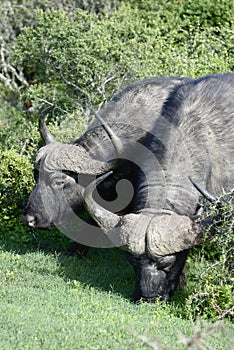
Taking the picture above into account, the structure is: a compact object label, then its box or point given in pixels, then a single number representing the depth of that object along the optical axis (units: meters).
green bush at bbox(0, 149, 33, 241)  14.80
